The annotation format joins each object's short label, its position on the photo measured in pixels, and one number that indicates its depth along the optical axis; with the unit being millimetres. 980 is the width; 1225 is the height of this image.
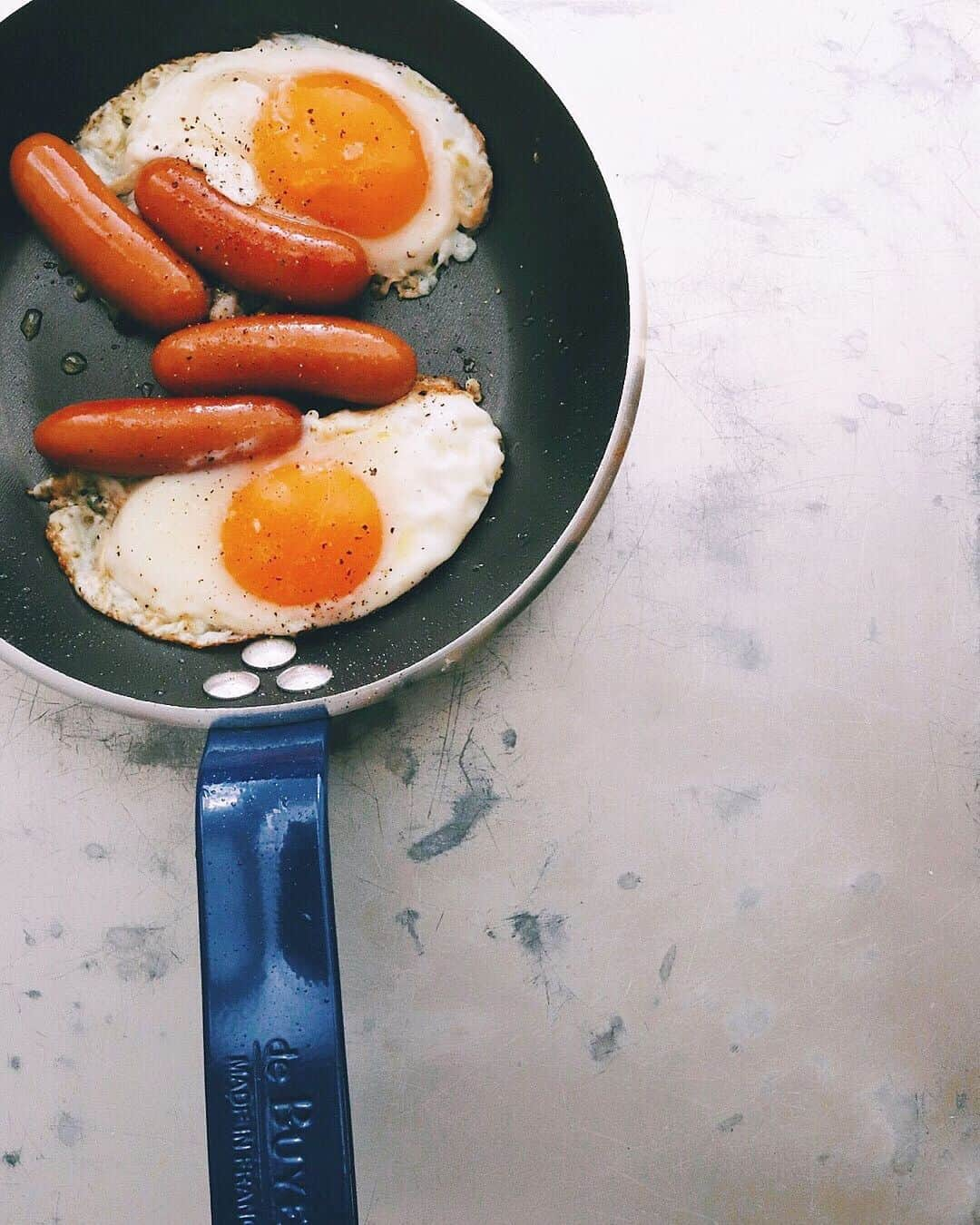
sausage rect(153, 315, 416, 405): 314
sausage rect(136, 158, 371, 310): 317
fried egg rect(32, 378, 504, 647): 318
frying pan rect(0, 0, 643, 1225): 275
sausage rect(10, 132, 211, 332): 318
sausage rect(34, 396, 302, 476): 311
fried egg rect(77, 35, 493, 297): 327
